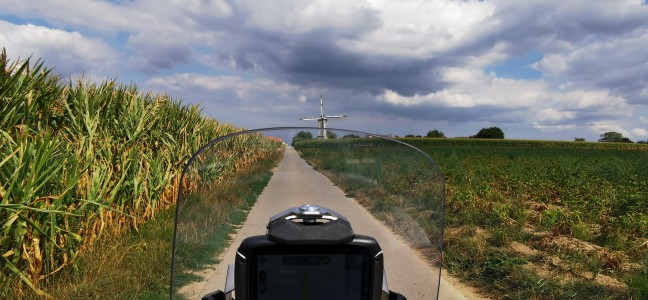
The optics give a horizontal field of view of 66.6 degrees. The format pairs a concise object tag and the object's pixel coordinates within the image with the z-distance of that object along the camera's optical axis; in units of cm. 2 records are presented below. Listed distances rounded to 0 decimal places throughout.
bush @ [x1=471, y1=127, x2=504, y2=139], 9552
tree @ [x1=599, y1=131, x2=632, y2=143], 10081
